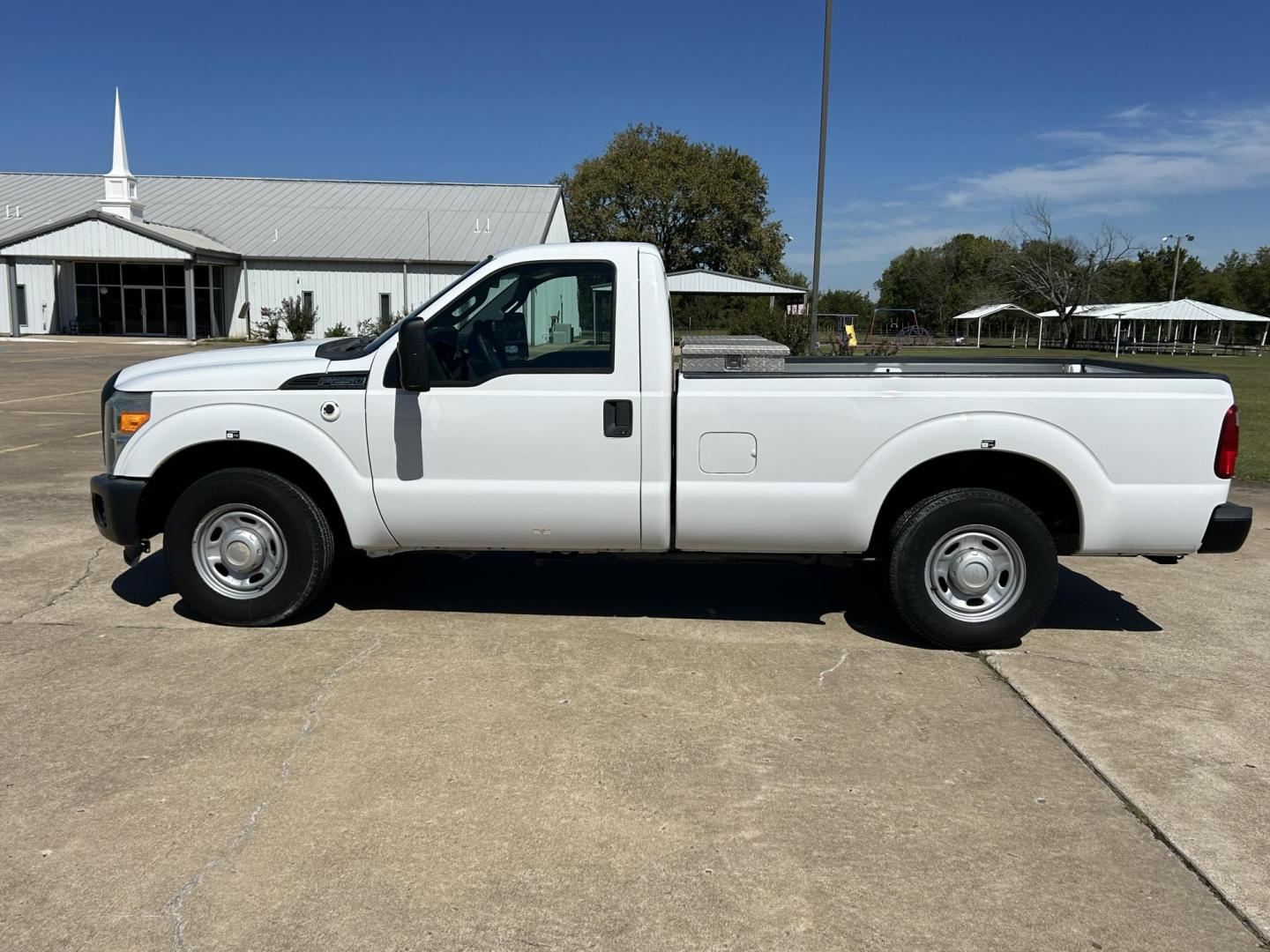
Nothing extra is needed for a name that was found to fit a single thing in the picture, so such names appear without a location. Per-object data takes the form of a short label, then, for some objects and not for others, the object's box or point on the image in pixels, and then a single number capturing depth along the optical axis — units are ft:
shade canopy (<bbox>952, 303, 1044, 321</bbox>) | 193.88
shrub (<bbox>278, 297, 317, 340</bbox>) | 120.67
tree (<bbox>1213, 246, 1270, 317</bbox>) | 235.81
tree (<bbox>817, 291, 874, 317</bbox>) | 250.37
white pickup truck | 16.92
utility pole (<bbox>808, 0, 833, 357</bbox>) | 53.93
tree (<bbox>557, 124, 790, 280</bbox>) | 190.29
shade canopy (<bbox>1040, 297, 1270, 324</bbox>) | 153.48
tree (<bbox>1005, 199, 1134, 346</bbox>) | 185.78
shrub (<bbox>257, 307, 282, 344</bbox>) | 124.06
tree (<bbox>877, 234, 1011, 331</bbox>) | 281.33
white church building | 128.16
